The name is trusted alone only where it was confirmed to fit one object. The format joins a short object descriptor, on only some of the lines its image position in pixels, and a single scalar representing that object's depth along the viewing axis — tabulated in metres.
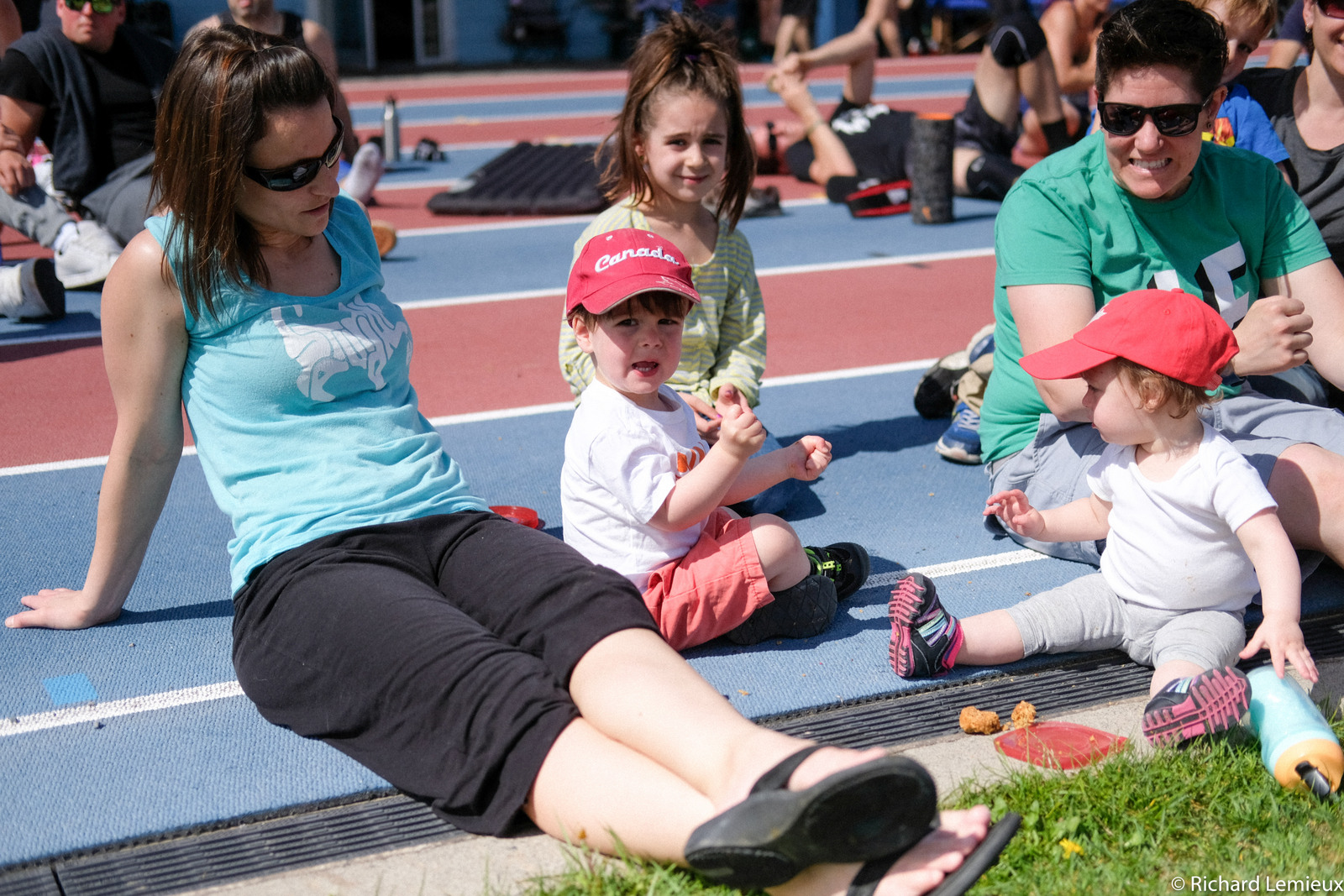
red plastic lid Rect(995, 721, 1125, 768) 2.86
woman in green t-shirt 3.36
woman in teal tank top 2.20
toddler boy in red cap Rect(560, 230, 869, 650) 3.08
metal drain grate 2.49
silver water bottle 12.55
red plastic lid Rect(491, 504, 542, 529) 4.08
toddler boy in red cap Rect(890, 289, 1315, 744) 2.80
